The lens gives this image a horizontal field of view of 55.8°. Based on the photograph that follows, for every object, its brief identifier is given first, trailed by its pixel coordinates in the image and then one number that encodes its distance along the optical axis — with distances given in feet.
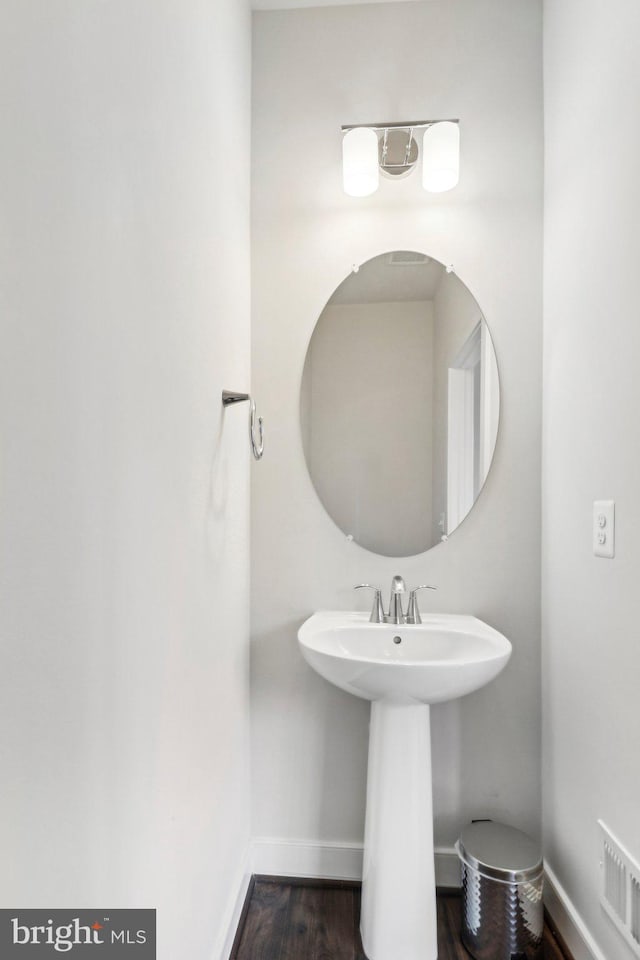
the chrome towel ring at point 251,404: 4.70
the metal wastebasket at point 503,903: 4.75
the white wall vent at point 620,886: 3.76
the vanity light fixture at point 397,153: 5.57
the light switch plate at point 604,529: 4.24
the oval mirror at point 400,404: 5.86
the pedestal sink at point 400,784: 4.49
